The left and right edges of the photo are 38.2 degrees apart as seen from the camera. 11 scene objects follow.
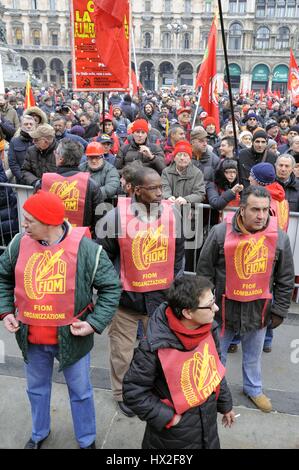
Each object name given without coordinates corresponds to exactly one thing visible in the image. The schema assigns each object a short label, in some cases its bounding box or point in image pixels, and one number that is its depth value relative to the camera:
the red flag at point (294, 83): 11.30
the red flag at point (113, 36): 5.24
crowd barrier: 4.63
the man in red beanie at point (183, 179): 4.43
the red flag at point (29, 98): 9.55
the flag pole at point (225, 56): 2.73
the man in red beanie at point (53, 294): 2.50
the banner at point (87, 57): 5.60
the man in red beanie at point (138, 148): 5.38
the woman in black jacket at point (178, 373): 2.14
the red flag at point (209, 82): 7.63
